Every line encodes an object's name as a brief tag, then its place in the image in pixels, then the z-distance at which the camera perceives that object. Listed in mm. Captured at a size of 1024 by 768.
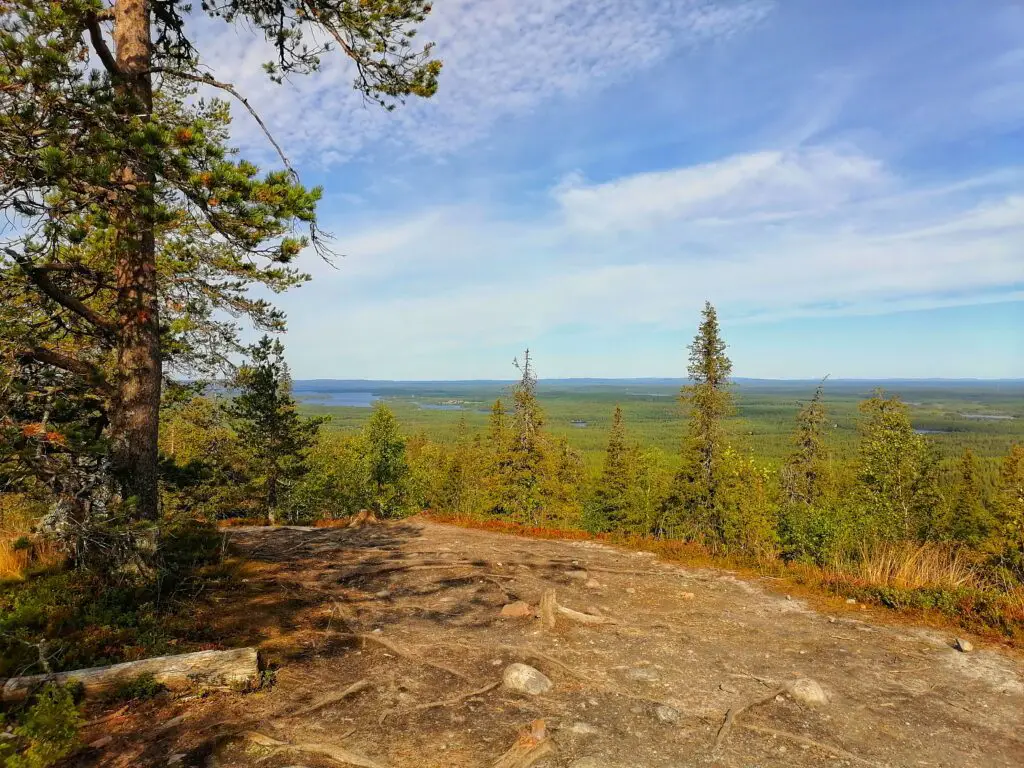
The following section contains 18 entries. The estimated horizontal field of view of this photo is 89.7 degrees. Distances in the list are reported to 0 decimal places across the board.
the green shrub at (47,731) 2875
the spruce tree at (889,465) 25844
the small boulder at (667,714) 4676
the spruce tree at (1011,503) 16725
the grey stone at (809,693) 4988
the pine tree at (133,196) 4672
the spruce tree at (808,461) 38094
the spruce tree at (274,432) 19844
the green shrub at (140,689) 4523
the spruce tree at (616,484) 36812
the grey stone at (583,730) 4402
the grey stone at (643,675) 5469
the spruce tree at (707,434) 25156
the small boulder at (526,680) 5141
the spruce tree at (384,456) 32188
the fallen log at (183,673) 4492
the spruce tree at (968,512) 38156
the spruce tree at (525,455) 28359
